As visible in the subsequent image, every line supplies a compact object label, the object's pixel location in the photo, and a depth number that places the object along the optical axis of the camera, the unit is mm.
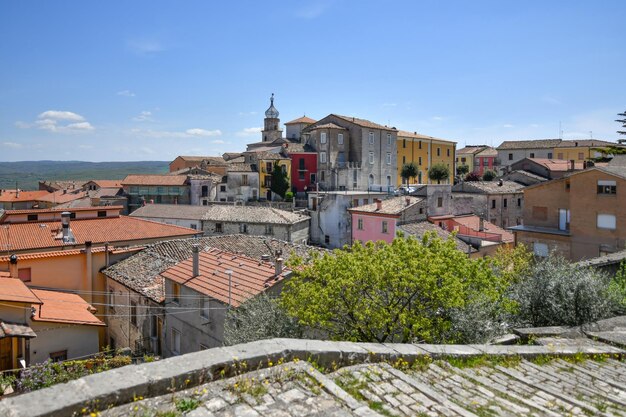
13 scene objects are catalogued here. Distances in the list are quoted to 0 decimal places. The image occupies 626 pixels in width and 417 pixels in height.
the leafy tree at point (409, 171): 68125
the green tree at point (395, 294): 10867
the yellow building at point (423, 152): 71375
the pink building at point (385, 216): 37688
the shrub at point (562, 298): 9930
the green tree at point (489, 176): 71625
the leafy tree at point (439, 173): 68000
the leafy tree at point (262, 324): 11242
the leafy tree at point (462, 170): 88188
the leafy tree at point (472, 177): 70138
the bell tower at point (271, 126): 83875
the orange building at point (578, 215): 28250
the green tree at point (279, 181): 58094
